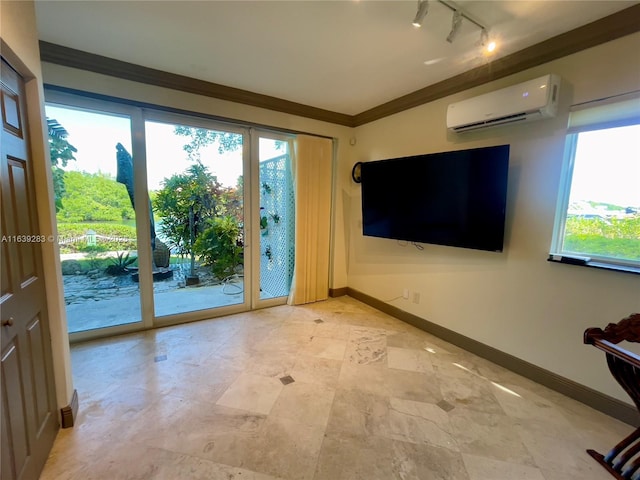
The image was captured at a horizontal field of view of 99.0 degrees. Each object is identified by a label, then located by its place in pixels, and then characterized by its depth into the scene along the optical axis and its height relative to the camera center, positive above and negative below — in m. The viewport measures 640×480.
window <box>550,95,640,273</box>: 1.79 +0.17
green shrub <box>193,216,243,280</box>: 3.26 -0.46
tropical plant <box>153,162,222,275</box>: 3.00 +0.04
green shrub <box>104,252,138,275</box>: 2.83 -0.59
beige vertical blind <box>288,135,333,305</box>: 3.61 -0.09
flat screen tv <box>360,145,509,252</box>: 2.27 +0.13
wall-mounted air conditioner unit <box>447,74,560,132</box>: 1.97 +0.84
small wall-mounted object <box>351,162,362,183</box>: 3.80 +0.52
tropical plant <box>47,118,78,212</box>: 2.45 +0.49
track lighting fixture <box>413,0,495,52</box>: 1.57 +1.24
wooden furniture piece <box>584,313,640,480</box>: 1.35 -0.79
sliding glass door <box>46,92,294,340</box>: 2.60 -0.06
